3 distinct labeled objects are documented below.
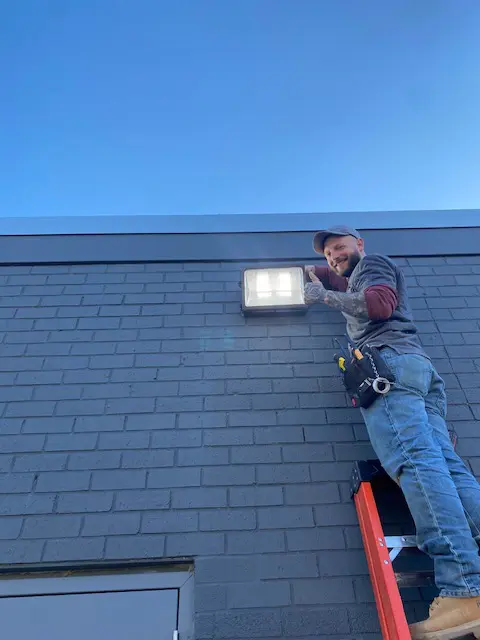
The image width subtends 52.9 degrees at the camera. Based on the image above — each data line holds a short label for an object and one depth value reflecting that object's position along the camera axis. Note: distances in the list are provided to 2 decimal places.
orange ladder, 1.91
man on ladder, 1.71
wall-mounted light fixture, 3.37
